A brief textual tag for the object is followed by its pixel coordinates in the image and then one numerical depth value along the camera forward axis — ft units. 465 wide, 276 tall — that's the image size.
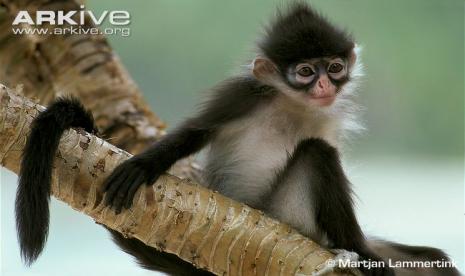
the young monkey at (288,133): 15.14
